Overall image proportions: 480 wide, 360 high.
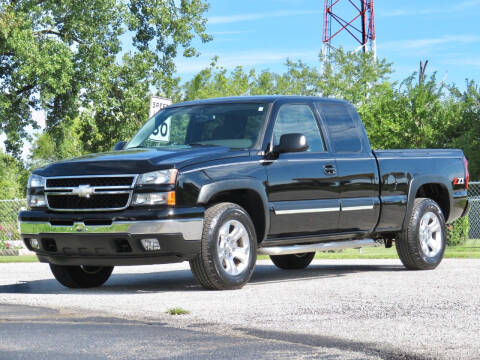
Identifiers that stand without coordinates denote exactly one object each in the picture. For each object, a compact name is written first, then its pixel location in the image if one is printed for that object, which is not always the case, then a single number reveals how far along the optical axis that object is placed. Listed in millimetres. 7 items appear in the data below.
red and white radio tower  54812
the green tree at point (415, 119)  42969
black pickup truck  8812
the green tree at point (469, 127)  40906
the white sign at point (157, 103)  14968
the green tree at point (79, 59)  28578
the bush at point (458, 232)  23364
